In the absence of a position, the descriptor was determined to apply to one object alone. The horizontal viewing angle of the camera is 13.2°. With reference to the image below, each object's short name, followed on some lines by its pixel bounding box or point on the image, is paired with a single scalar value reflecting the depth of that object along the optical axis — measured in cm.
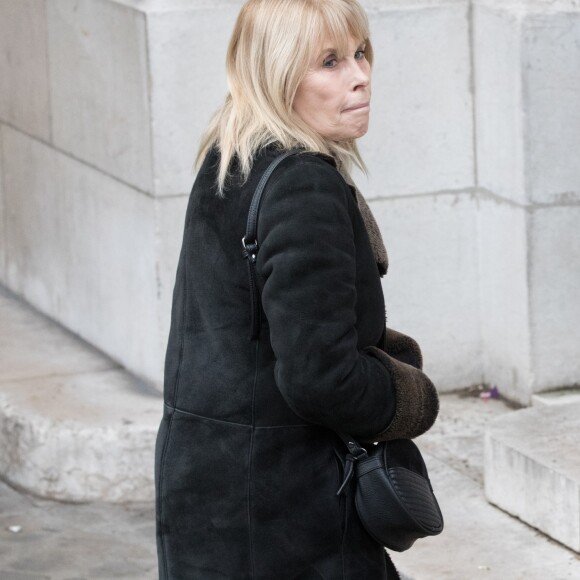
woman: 437
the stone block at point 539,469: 733
